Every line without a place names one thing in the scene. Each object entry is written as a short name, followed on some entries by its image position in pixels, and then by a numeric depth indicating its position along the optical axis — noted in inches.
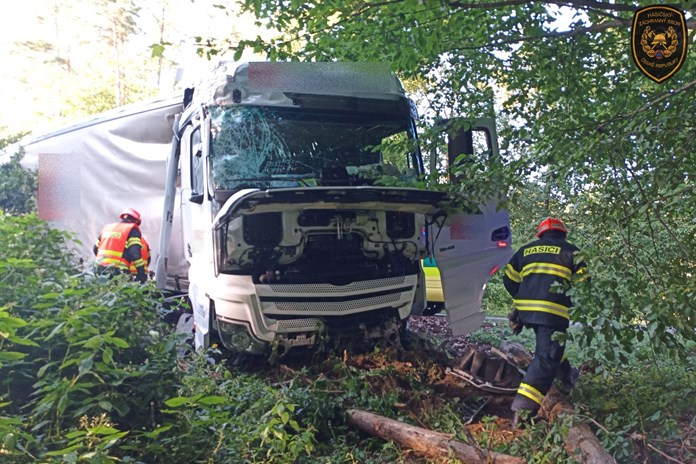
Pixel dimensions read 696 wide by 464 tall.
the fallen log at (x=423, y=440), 116.8
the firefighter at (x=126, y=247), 233.6
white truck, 170.6
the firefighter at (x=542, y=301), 154.4
